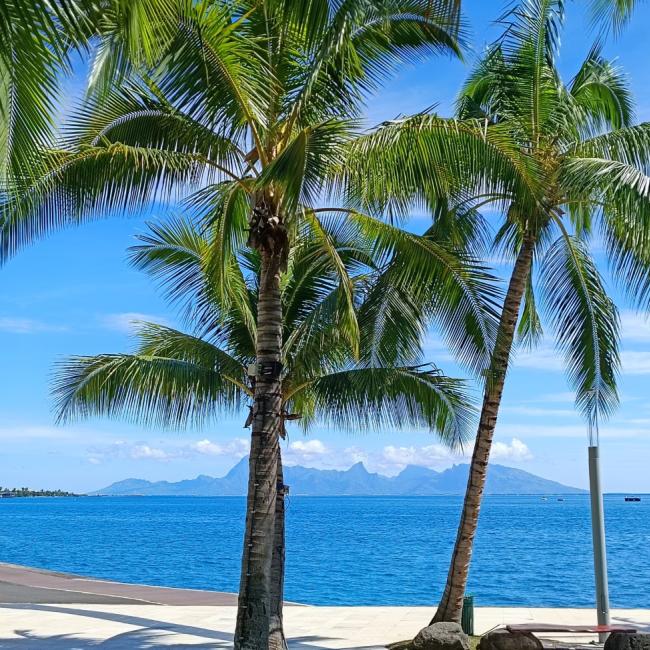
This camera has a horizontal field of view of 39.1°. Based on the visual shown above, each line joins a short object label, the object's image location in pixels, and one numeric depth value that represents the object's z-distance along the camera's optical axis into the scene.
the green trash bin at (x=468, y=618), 13.03
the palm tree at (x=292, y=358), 12.38
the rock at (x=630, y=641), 10.36
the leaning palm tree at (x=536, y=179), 9.77
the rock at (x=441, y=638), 11.26
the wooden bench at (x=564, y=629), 10.55
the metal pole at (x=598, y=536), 11.80
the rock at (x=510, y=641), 11.01
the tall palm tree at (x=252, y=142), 9.44
